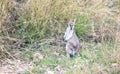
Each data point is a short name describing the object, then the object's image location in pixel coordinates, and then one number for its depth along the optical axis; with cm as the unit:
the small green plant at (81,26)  1109
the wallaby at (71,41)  995
